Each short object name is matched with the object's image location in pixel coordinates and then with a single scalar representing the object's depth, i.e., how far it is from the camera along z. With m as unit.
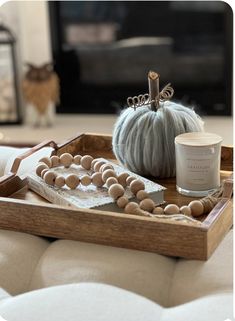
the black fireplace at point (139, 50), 2.90
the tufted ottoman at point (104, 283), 0.68
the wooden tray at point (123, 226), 0.81
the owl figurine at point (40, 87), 2.93
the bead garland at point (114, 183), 0.89
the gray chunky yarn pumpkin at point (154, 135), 1.04
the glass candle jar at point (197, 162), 0.95
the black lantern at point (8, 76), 2.96
